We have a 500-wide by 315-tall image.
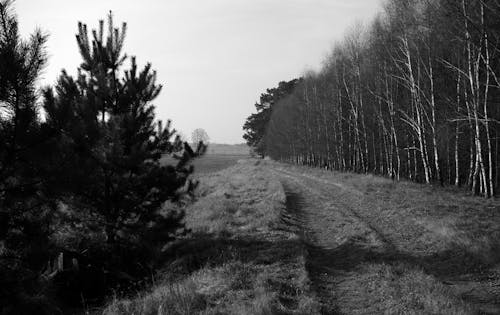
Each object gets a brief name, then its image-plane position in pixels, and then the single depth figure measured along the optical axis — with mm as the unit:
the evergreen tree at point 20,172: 4691
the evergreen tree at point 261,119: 69688
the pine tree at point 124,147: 8852
